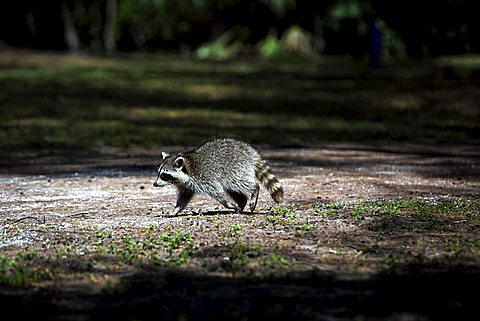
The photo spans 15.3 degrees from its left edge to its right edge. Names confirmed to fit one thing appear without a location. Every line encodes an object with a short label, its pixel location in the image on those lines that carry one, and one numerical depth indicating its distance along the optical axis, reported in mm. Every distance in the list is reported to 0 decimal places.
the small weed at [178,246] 13702
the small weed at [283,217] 16368
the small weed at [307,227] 15639
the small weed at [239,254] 13223
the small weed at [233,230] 15339
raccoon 17855
